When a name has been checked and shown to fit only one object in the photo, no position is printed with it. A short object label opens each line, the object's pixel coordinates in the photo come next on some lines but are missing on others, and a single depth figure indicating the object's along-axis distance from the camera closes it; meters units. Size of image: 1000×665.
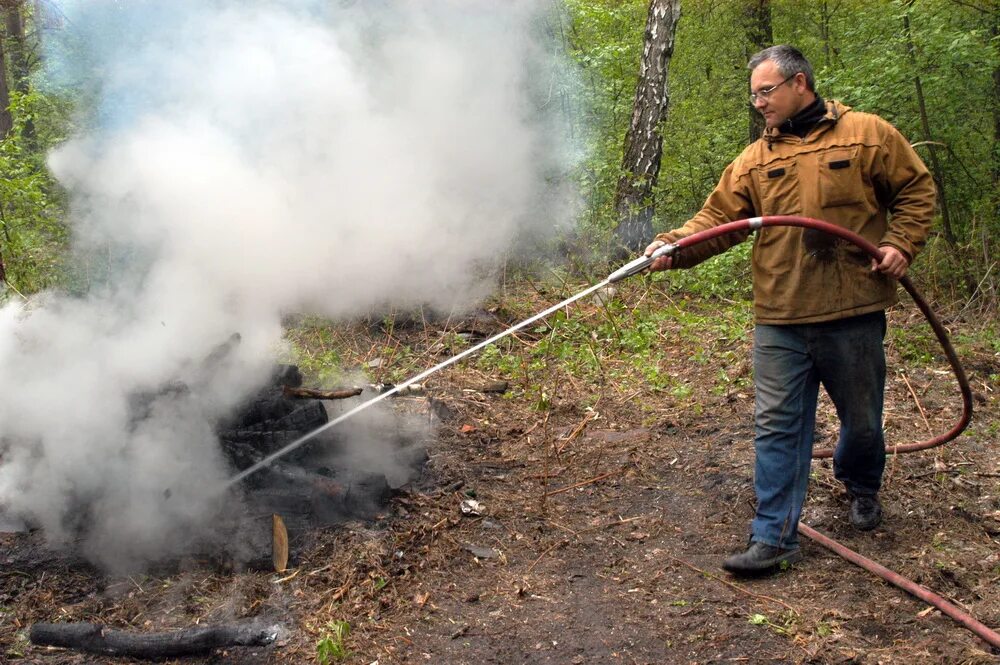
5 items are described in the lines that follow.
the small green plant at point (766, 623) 2.83
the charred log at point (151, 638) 2.91
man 3.10
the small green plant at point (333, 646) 2.82
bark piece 3.53
